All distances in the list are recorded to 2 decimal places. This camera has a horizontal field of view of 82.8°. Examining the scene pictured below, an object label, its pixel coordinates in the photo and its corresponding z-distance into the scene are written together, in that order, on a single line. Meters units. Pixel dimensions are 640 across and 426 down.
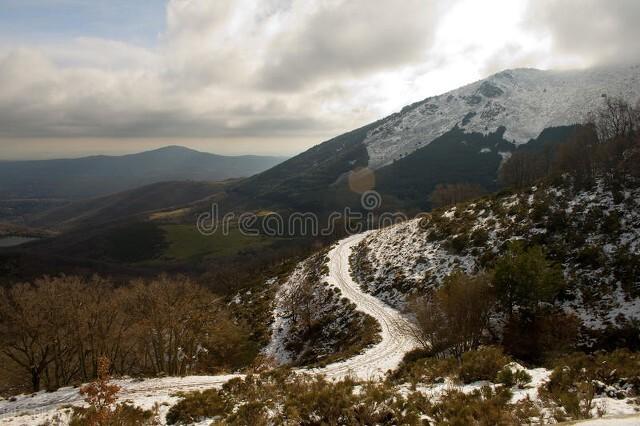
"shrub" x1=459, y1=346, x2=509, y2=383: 17.39
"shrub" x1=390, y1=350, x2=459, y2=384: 18.30
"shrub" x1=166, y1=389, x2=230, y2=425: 16.39
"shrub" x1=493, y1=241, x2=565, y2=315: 29.86
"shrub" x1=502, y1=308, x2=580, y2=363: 27.69
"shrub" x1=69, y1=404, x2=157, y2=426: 13.77
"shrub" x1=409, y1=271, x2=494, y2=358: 26.47
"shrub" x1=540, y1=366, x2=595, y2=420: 11.97
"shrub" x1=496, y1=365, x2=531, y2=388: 15.65
